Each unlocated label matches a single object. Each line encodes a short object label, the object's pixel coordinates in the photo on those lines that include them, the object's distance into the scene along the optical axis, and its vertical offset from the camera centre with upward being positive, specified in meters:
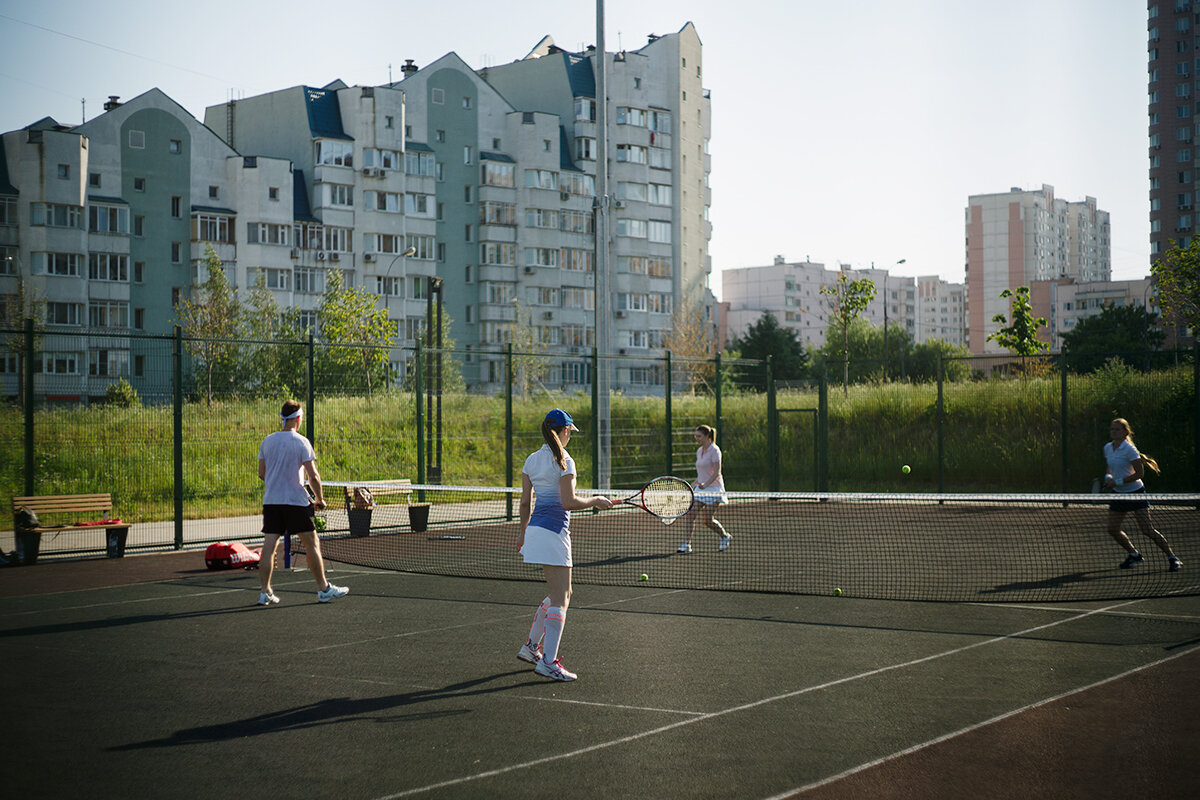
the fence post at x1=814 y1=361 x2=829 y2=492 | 25.54 -0.69
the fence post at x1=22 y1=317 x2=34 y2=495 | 15.47 -0.23
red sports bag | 14.87 -2.09
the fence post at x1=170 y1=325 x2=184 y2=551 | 16.88 -0.70
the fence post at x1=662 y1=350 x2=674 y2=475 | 24.05 -1.20
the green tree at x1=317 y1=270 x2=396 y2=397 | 51.59 +3.80
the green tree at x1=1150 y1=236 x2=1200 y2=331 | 34.50 +3.63
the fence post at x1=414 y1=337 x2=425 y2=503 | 20.48 -0.47
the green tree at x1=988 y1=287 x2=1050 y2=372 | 44.72 +2.70
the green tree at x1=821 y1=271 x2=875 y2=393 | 49.41 +4.46
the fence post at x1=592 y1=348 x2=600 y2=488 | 21.94 -0.23
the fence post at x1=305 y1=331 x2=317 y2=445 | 18.30 -0.21
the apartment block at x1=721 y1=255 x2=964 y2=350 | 158.50 +15.01
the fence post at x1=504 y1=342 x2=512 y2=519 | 20.66 -0.68
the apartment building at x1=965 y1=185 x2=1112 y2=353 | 158.75 +21.40
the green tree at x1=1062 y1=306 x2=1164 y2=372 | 78.62 +4.70
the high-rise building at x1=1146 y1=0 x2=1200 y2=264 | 105.56 +27.09
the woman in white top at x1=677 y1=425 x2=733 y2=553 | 16.20 -1.10
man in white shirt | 11.70 -1.05
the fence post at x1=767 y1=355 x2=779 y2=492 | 25.52 -0.78
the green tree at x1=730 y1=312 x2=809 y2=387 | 83.56 +3.79
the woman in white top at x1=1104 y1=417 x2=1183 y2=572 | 13.79 -1.04
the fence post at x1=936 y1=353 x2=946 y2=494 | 25.02 -0.82
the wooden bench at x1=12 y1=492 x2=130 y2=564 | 15.30 -1.52
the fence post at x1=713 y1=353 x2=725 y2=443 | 24.19 +0.16
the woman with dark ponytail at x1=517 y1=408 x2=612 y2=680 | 8.30 -0.95
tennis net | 13.11 -2.22
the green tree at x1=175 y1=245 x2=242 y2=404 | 52.25 +4.17
